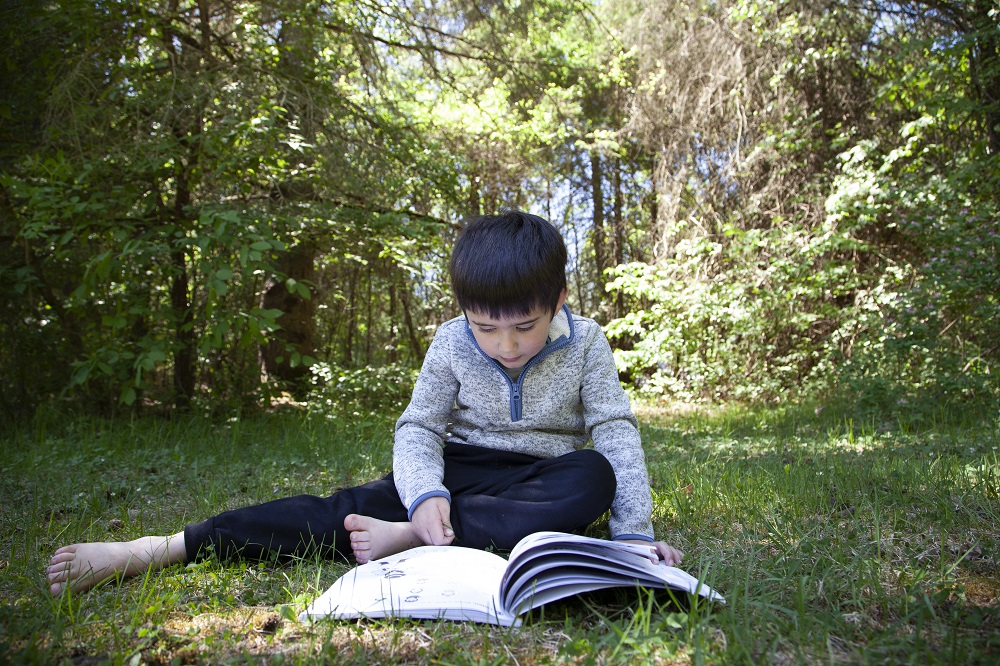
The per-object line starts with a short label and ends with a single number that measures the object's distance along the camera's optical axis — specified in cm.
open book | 134
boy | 178
